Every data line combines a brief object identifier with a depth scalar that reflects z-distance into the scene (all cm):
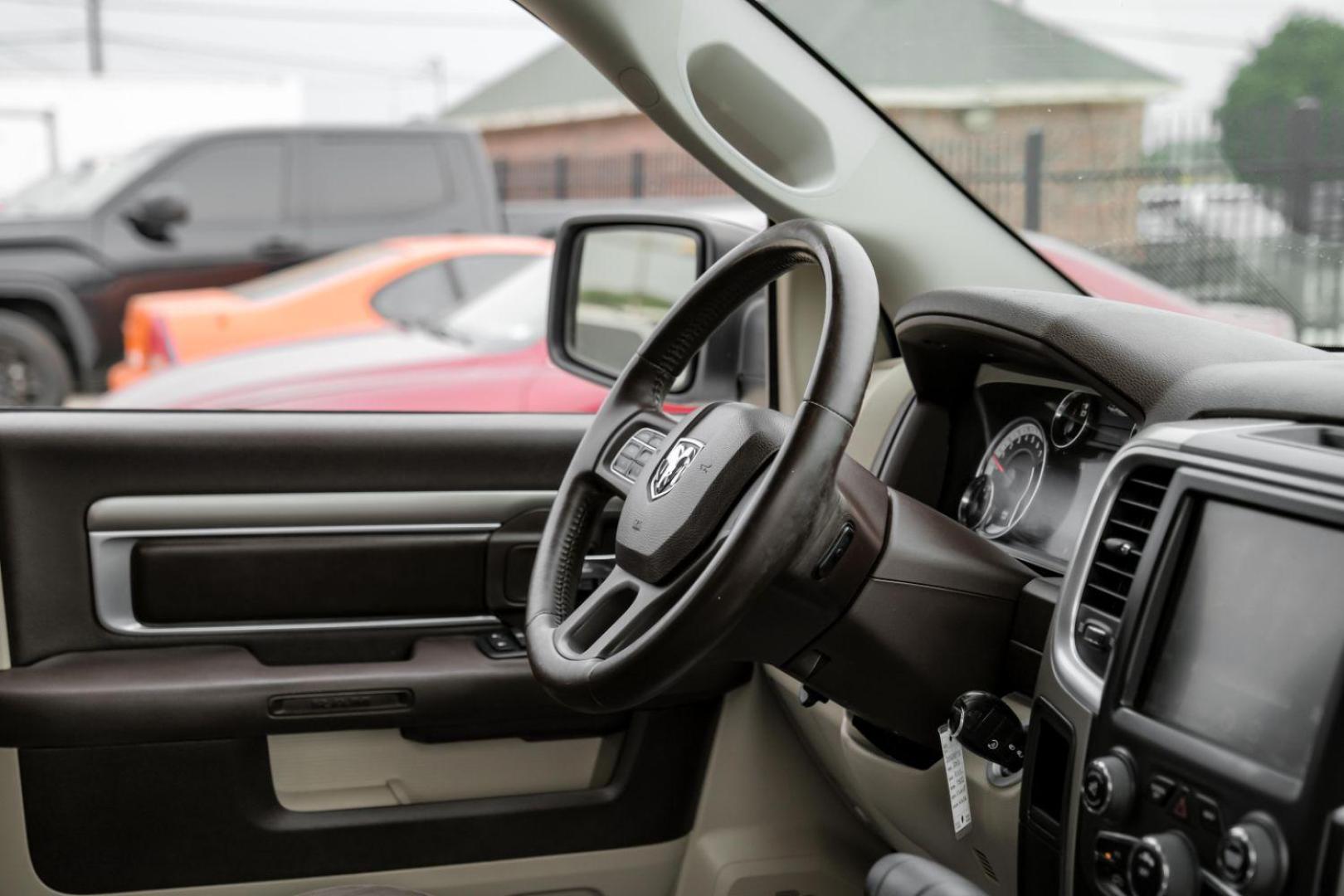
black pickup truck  654
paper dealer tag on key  143
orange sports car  489
